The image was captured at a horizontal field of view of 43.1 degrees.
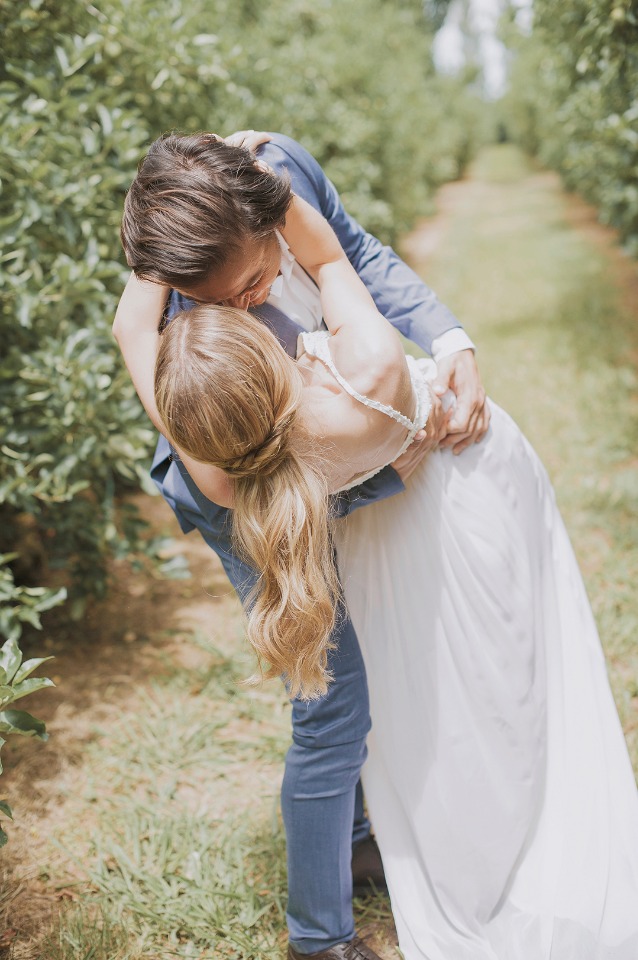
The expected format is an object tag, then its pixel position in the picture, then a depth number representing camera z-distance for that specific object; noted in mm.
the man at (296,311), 1494
